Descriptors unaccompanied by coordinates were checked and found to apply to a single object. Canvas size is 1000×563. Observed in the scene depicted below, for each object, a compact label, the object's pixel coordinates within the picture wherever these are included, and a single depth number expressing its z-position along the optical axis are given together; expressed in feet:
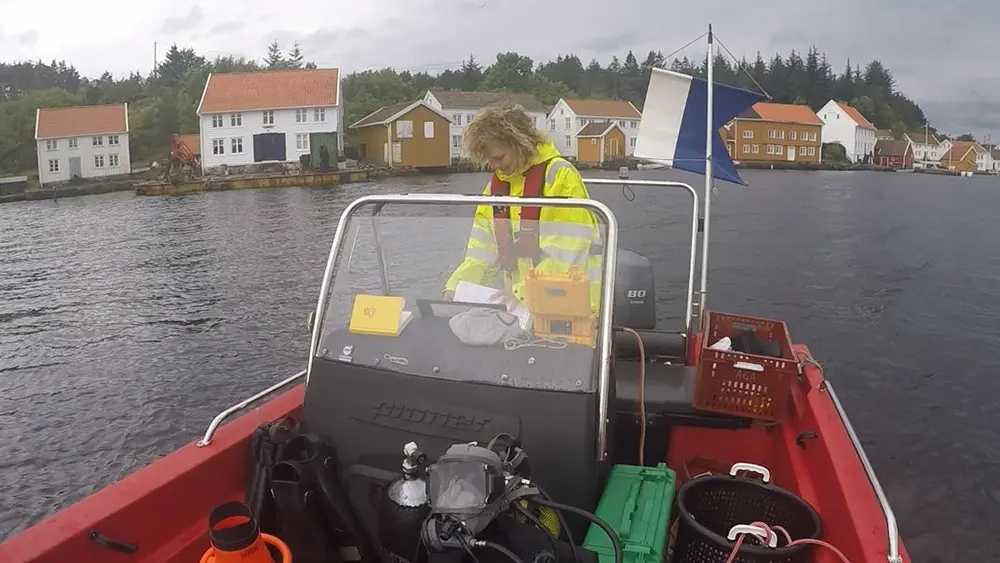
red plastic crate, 11.81
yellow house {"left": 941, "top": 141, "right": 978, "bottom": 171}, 339.77
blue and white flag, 19.29
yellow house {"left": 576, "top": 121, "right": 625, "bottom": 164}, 220.84
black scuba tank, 7.10
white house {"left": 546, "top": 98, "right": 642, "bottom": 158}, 238.27
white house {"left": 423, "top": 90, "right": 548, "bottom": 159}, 213.23
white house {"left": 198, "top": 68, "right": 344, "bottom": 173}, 163.22
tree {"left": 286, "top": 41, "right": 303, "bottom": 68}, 320.91
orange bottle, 6.48
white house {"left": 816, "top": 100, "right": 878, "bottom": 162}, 322.14
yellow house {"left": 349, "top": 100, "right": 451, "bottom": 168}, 174.70
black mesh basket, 8.44
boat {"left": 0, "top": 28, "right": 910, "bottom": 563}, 7.79
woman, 9.52
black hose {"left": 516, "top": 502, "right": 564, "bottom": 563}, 6.51
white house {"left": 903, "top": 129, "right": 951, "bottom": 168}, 357.41
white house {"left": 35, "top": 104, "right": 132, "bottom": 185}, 175.11
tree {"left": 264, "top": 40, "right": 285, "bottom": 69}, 315.99
